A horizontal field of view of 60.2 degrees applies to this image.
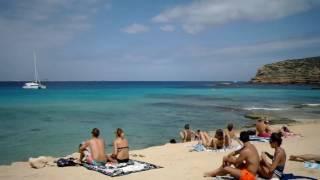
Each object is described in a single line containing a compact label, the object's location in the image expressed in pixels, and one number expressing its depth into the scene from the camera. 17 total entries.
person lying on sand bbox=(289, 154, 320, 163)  8.50
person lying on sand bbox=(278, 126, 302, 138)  14.06
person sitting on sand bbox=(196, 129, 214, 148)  11.36
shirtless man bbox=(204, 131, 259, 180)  6.38
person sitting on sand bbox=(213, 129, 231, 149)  11.17
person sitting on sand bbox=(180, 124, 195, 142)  14.54
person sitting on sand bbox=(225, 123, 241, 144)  12.25
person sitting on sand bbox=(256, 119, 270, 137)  13.17
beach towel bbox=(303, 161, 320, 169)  8.03
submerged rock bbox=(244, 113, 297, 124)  22.21
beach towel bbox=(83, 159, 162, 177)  7.89
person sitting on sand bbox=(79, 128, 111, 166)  8.66
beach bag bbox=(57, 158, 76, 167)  8.82
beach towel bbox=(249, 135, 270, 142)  12.77
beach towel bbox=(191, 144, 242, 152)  11.03
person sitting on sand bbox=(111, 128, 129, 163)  8.91
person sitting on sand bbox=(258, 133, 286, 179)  6.60
